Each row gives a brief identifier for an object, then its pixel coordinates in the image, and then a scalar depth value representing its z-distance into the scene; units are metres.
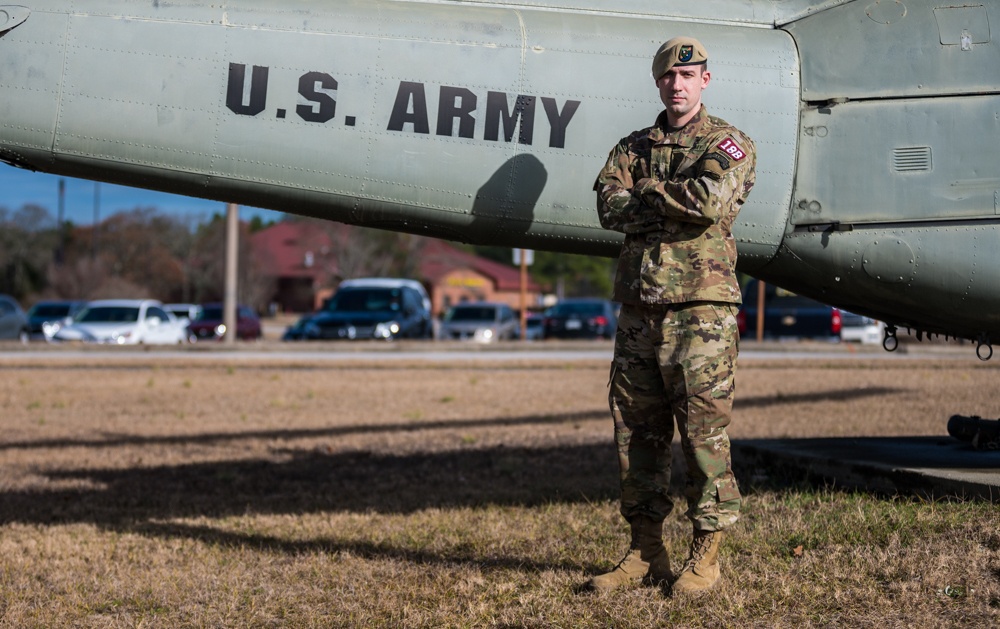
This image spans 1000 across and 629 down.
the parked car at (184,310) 39.62
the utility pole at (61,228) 61.56
